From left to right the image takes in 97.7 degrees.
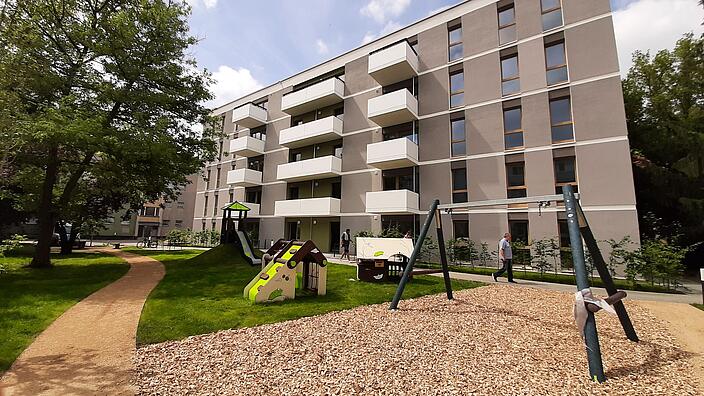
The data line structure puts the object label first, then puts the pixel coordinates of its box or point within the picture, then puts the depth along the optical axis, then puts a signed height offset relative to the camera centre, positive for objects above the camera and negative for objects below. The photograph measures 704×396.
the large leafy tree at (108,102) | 10.23 +5.01
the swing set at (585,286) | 3.88 -0.74
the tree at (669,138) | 13.26 +4.91
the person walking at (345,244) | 18.93 -0.50
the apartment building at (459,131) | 14.11 +6.36
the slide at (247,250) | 14.75 -0.77
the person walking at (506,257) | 11.32 -0.69
